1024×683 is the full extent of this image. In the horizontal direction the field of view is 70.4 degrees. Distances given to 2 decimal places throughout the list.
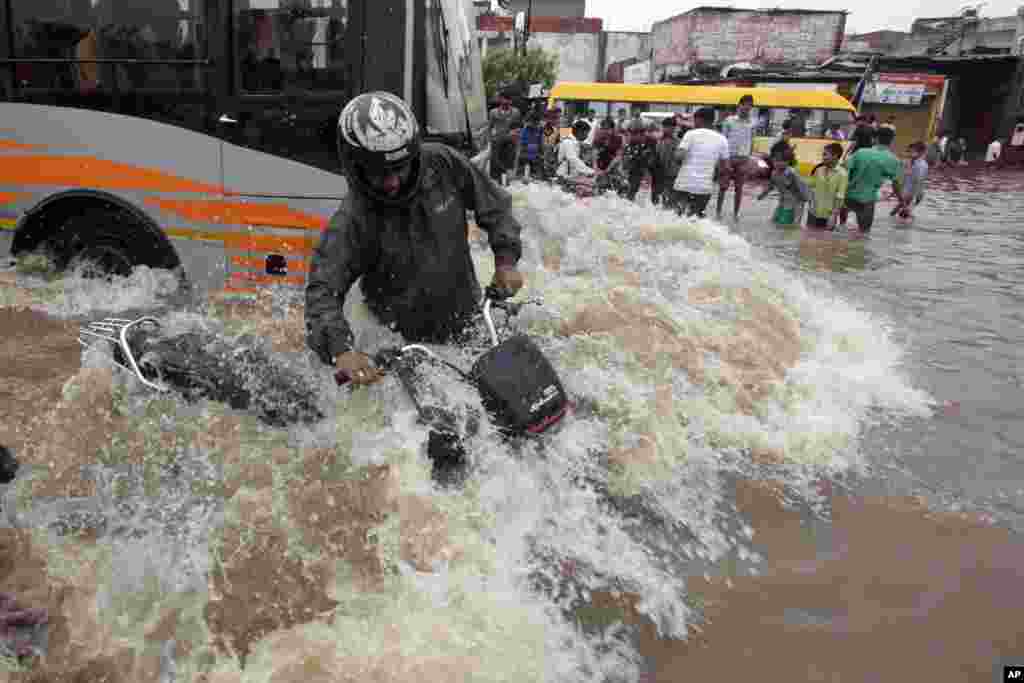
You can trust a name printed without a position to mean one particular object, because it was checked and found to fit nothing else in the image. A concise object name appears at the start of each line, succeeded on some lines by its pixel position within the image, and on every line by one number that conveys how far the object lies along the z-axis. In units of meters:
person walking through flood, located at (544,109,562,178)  13.80
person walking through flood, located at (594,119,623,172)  13.02
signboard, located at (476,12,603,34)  56.25
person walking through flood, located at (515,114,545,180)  13.91
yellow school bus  21.52
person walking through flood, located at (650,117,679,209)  12.05
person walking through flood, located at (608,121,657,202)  12.52
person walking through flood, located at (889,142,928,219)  13.39
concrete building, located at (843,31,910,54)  47.68
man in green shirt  11.12
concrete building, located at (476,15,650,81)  55.56
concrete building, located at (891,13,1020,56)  42.69
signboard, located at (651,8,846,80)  41.12
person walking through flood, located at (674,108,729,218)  9.65
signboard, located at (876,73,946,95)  30.25
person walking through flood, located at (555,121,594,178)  12.06
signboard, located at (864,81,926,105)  30.31
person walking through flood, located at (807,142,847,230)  11.20
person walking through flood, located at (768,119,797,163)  12.23
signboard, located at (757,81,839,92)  24.71
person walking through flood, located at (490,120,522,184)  12.54
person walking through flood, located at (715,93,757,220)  12.68
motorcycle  2.82
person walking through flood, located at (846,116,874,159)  13.74
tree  37.41
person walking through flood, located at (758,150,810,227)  11.81
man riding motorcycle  2.80
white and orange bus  4.57
